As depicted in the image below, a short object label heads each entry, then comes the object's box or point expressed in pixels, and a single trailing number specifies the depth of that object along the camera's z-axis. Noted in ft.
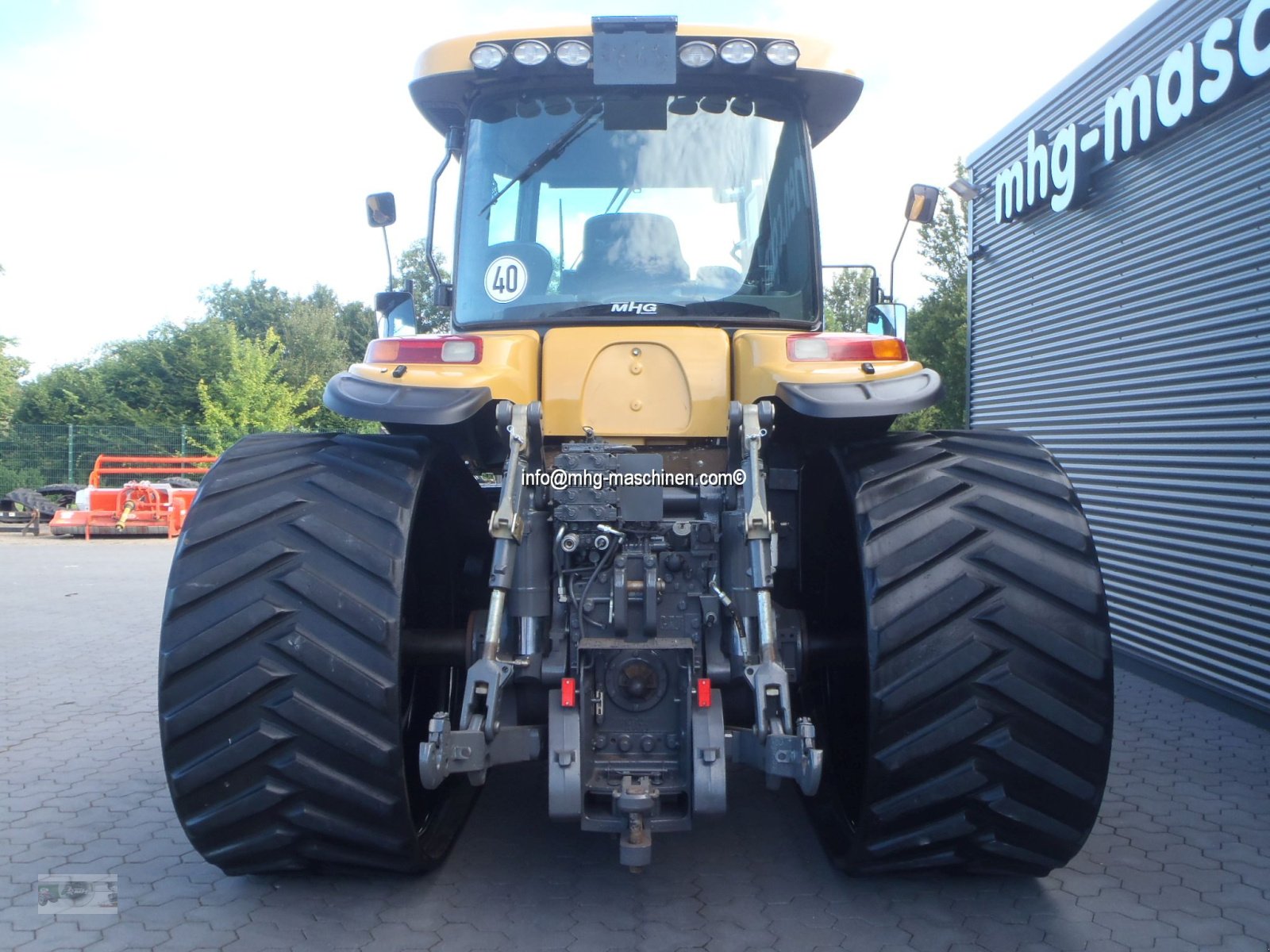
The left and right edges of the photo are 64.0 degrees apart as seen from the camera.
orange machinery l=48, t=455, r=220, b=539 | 63.46
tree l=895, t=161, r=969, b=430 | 98.38
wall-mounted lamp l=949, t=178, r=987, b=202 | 35.17
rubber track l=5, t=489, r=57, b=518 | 68.75
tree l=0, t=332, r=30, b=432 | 118.93
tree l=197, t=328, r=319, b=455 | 104.47
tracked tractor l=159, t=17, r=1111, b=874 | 10.25
